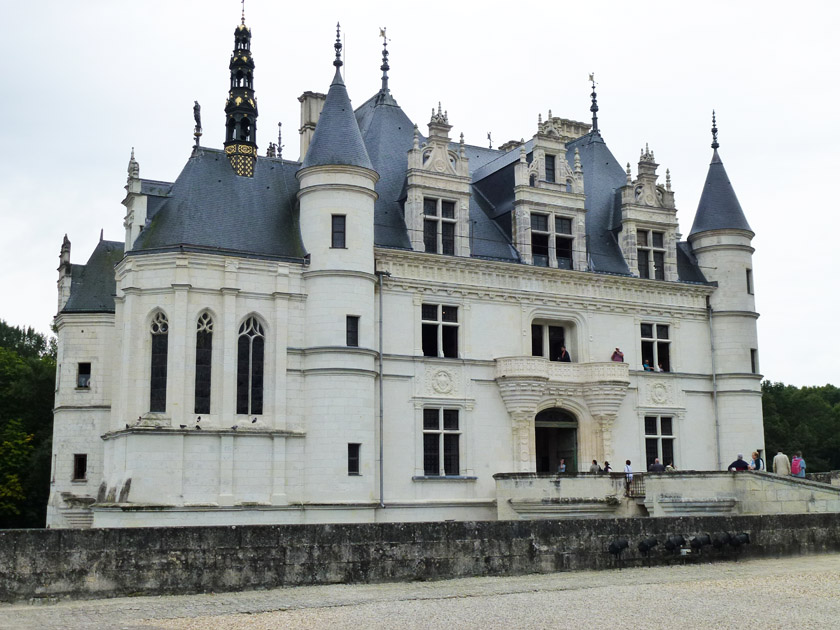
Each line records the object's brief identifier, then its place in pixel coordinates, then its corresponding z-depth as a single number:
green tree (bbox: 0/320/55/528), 47.00
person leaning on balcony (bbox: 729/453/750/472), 30.27
